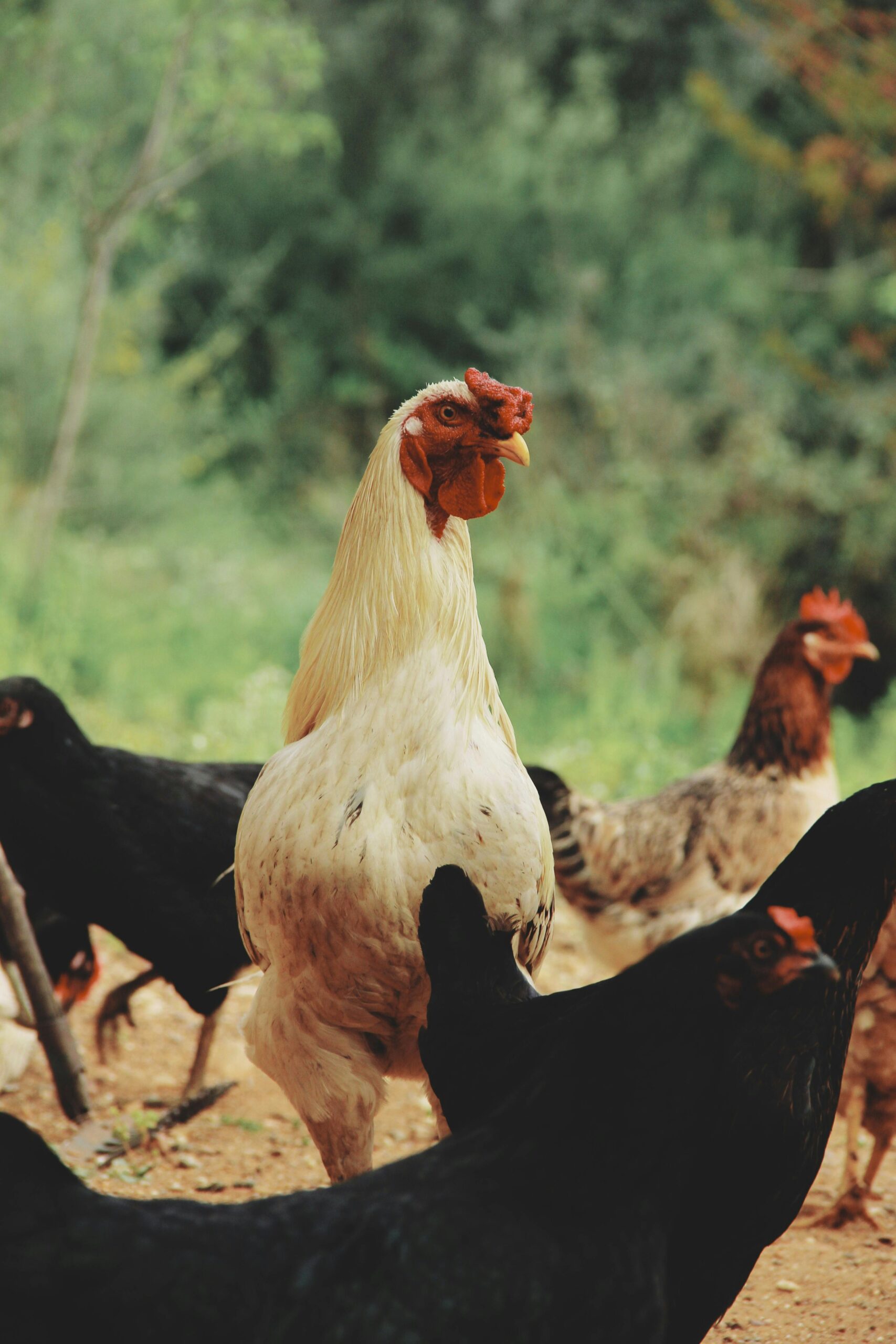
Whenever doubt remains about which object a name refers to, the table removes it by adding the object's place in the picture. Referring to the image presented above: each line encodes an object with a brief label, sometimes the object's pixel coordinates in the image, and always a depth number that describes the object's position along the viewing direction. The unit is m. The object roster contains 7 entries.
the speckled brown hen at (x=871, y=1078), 6.65
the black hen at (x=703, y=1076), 3.83
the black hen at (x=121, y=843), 7.55
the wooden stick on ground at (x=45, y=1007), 6.68
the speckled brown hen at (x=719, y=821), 9.09
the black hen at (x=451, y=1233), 3.33
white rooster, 5.02
